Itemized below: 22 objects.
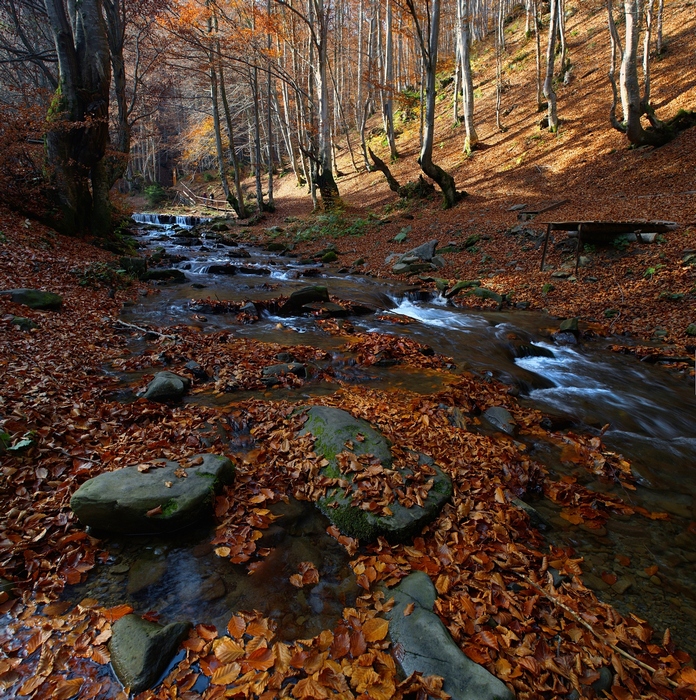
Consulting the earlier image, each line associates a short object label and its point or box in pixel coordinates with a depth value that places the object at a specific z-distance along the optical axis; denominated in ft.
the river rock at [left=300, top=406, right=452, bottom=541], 11.48
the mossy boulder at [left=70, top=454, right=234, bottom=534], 10.84
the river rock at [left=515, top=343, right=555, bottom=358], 27.22
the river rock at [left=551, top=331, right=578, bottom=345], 28.84
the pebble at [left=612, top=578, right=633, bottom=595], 10.31
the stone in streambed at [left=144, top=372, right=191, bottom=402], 17.90
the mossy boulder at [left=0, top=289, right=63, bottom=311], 25.17
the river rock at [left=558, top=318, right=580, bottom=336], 29.35
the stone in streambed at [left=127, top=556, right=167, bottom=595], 9.77
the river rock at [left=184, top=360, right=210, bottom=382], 20.32
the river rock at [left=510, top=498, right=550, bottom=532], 12.24
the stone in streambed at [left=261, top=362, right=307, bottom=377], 21.08
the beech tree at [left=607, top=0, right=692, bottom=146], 40.88
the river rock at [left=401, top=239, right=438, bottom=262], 47.29
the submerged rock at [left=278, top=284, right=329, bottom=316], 33.30
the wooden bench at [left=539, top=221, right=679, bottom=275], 33.89
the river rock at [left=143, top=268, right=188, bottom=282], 40.37
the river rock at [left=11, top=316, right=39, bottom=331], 22.06
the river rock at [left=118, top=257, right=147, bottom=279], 39.52
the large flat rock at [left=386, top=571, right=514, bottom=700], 7.62
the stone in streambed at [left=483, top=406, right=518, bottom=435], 17.45
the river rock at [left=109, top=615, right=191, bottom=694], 7.76
